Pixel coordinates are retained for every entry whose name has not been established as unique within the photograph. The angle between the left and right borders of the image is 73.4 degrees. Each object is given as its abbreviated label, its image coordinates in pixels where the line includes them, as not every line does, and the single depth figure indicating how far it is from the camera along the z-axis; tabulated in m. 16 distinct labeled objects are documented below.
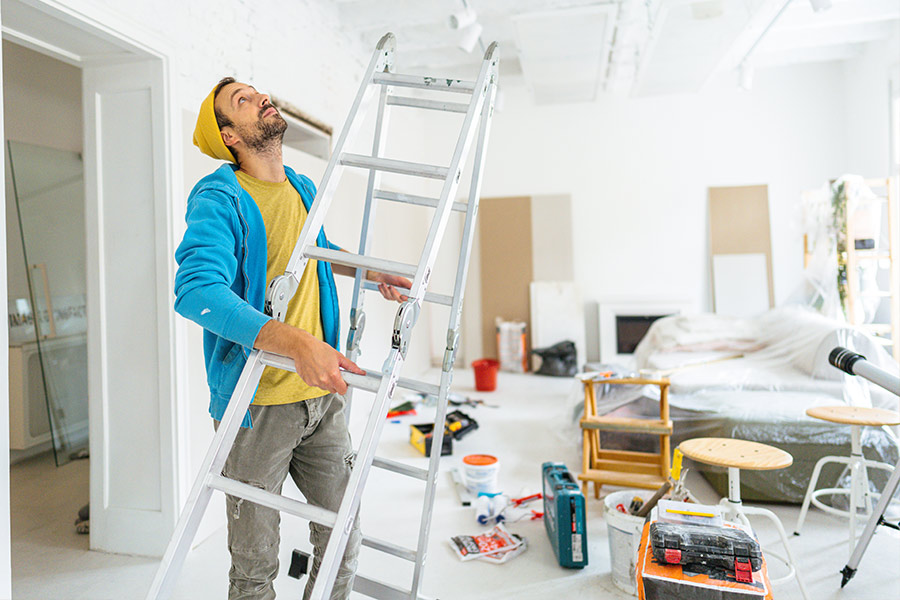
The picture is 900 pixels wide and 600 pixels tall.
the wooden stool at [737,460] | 2.15
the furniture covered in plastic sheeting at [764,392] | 2.96
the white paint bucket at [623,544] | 2.24
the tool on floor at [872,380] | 2.11
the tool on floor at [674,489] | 2.18
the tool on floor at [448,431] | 3.95
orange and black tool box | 1.63
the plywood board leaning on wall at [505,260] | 7.12
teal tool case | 2.43
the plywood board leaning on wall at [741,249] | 6.62
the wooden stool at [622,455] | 3.05
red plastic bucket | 5.92
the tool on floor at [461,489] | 3.17
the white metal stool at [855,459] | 2.43
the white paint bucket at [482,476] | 3.19
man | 1.30
